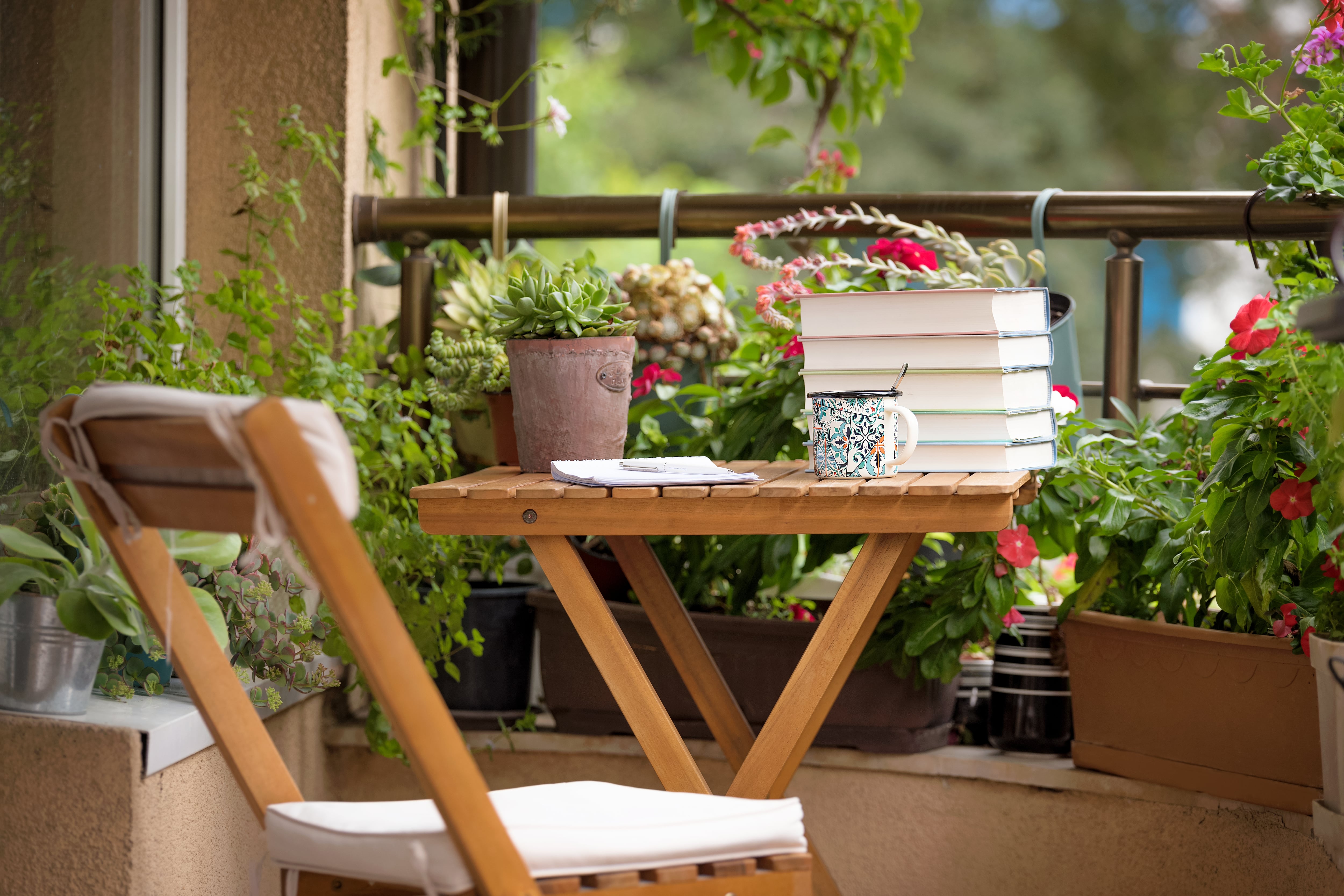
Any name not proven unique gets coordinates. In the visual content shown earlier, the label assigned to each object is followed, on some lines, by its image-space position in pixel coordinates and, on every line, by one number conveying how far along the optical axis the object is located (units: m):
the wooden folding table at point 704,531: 3.41
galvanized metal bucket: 3.51
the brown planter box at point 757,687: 3.90
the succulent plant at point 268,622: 3.67
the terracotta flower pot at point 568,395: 3.57
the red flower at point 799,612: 4.04
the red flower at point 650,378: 3.98
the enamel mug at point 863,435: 3.46
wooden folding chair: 3.03
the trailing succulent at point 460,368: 3.81
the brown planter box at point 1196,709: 3.70
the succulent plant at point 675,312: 4.02
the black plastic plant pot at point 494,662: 4.05
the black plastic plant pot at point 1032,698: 3.92
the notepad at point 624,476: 3.43
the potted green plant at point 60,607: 3.46
